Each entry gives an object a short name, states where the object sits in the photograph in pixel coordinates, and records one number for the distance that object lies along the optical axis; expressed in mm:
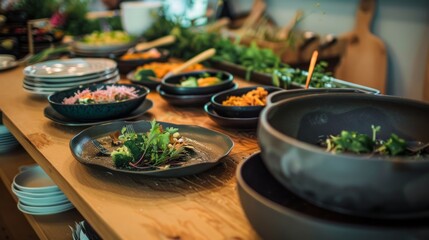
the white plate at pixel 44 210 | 1553
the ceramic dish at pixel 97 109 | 1469
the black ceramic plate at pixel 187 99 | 1635
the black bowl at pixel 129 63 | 2197
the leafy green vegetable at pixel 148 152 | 1110
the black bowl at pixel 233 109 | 1372
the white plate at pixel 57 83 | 1840
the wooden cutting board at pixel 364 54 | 2799
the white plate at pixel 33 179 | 1704
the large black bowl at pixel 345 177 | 664
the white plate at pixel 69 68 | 1904
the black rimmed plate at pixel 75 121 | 1489
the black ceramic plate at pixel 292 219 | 662
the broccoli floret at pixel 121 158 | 1107
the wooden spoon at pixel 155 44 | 2490
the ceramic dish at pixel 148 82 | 1913
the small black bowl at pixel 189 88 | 1645
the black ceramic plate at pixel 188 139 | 1073
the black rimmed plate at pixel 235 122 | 1362
